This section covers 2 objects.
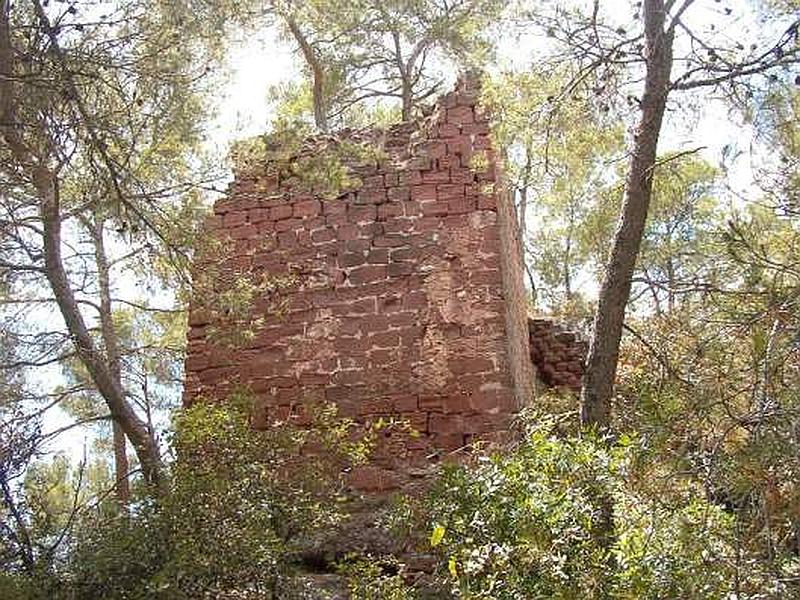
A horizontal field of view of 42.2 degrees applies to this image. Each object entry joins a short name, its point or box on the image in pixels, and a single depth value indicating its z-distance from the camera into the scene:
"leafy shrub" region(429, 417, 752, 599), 4.54
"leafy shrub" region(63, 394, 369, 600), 5.47
